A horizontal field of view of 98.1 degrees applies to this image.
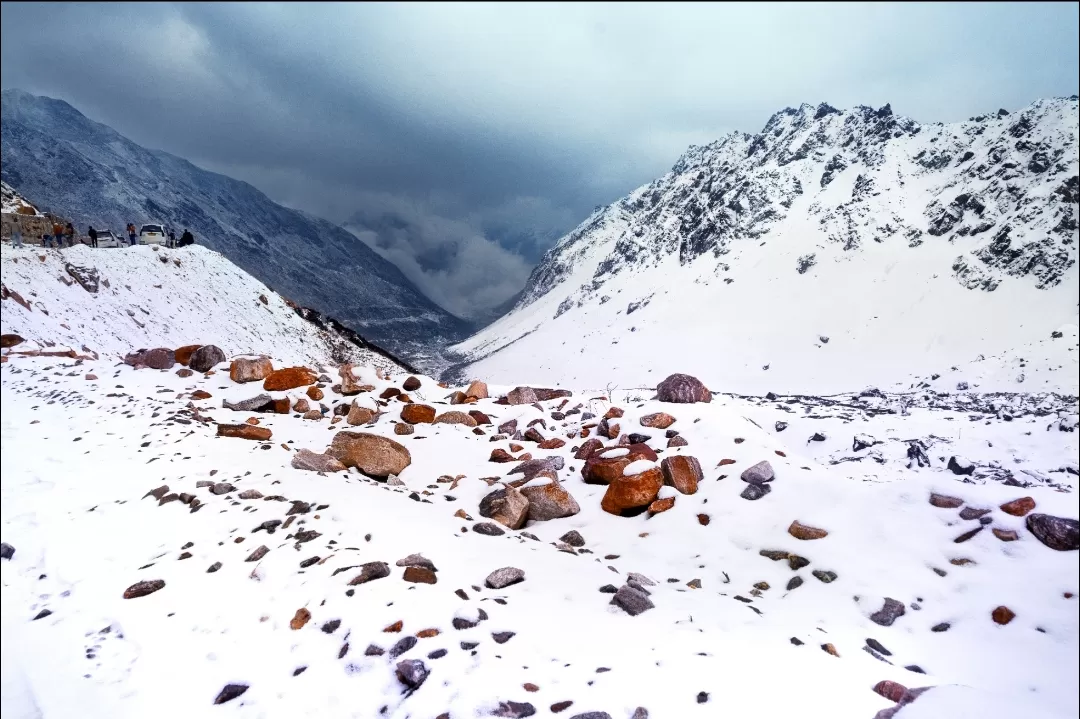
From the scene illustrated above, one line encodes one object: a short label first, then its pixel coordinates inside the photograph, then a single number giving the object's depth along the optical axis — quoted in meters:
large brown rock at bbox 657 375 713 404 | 10.56
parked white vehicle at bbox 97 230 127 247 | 28.57
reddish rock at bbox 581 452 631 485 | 7.41
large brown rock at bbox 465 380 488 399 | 12.12
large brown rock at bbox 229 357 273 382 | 11.69
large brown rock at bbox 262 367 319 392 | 11.28
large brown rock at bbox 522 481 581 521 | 6.79
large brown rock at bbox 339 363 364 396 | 11.58
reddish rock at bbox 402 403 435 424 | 10.16
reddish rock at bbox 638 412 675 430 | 8.98
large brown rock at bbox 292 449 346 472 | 7.16
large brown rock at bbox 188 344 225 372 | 12.63
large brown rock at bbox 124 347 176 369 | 12.65
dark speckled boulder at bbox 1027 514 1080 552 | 5.03
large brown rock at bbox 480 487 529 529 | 6.41
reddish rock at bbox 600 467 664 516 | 6.70
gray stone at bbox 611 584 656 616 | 4.09
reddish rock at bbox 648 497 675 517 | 6.66
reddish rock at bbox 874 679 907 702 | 3.12
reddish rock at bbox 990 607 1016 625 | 4.43
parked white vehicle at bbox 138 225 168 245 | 32.22
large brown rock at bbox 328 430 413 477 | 7.84
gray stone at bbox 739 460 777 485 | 6.70
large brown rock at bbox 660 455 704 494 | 6.97
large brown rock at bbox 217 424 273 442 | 8.47
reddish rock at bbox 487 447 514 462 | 8.70
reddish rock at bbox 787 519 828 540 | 5.65
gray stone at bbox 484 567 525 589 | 4.43
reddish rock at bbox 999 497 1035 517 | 5.44
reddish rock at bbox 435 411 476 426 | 10.08
